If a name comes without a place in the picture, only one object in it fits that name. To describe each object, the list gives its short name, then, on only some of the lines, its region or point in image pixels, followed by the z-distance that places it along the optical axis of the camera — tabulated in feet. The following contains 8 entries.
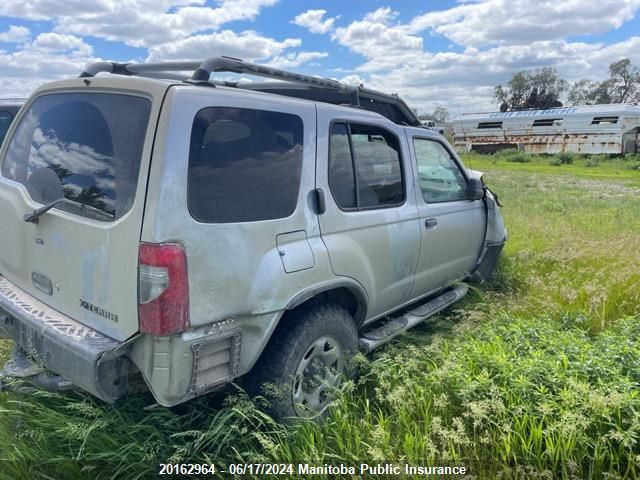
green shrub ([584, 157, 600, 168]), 79.63
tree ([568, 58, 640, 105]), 178.81
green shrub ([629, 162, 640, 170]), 73.77
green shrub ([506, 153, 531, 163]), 89.40
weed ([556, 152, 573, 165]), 84.69
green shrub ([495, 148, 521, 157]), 94.04
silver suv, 7.13
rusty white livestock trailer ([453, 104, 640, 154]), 83.66
